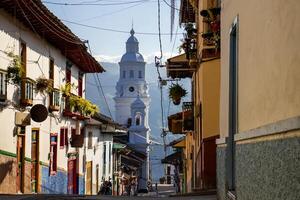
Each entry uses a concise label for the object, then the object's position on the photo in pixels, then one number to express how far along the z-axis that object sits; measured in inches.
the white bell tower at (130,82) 3786.9
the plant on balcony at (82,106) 888.9
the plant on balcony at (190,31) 682.2
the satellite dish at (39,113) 610.2
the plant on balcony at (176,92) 723.7
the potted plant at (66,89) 824.9
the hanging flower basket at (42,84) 660.1
